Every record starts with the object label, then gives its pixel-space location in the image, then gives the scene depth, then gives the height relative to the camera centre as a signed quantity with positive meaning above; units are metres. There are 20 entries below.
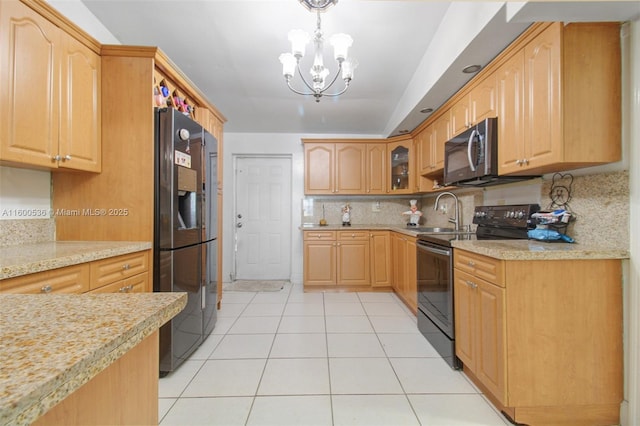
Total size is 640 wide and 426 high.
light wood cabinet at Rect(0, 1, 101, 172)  1.32 +0.66
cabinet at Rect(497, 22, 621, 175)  1.37 +0.62
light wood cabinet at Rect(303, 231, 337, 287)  3.66 -0.62
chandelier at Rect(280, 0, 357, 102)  1.65 +1.06
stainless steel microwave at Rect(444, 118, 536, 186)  1.88 +0.44
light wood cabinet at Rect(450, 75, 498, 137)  1.91 +0.86
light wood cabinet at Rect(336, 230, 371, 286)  3.65 -0.62
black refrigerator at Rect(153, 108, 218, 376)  1.76 -0.10
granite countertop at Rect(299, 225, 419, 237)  3.62 -0.21
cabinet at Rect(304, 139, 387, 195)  3.97 +0.67
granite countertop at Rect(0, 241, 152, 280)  1.08 -0.20
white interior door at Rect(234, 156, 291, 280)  4.32 -0.13
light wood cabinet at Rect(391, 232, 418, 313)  2.78 -0.65
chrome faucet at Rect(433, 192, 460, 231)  2.84 -0.03
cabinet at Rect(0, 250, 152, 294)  1.10 -0.32
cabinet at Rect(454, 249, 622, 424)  1.33 -0.64
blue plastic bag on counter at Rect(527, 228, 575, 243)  1.60 -0.14
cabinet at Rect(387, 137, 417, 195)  3.73 +0.68
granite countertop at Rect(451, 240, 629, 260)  1.31 -0.20
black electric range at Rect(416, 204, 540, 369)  1.89 -0.41
